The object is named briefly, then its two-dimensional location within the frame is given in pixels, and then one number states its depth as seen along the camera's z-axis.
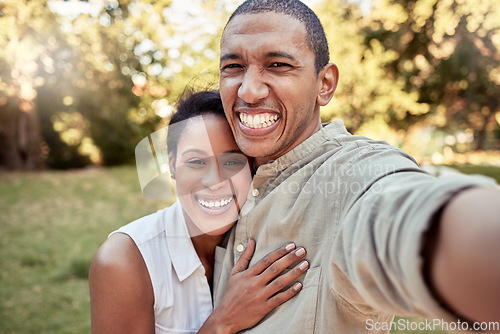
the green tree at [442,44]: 5.22
